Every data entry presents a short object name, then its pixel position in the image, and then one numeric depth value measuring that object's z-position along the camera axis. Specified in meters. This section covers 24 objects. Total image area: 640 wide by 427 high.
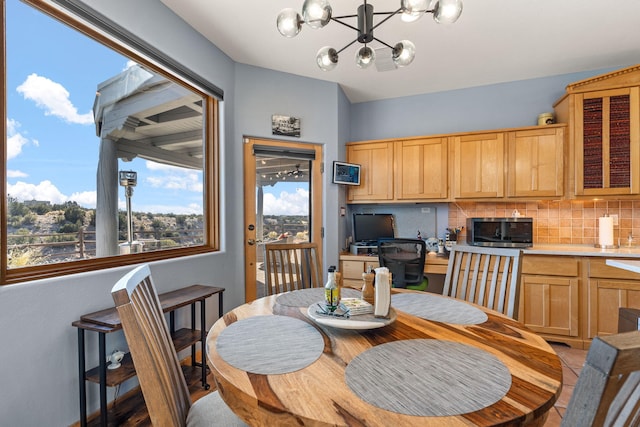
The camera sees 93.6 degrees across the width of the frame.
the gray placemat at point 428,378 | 0.70
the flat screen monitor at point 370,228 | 3.74
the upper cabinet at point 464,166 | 3.10
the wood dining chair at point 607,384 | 0.37
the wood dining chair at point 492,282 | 1.56
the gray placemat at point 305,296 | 1.47
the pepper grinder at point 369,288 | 1.34
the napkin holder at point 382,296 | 1.20
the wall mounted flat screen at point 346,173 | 3.51
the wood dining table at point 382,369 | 0.69
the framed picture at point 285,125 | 3.20
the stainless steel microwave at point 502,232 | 3.08
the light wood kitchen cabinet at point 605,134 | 2.79
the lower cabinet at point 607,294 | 2.61
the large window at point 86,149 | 1.54
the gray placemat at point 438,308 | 1.27
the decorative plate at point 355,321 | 1.11
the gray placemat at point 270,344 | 0.89
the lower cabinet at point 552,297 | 2.77
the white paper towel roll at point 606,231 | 2.89
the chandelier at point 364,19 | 1.38
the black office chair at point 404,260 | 2.92
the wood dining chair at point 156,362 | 0.80
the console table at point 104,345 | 1.54
